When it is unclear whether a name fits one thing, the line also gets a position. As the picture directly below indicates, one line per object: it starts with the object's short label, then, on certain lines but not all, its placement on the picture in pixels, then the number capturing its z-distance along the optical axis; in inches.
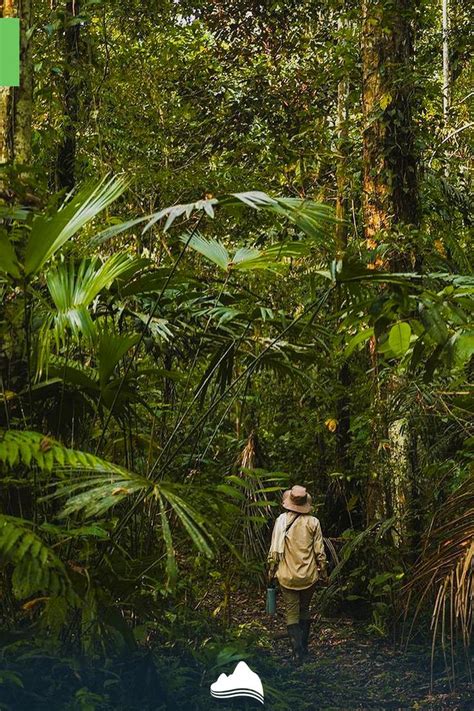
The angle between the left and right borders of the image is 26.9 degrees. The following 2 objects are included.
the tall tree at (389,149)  285.9
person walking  278.4
